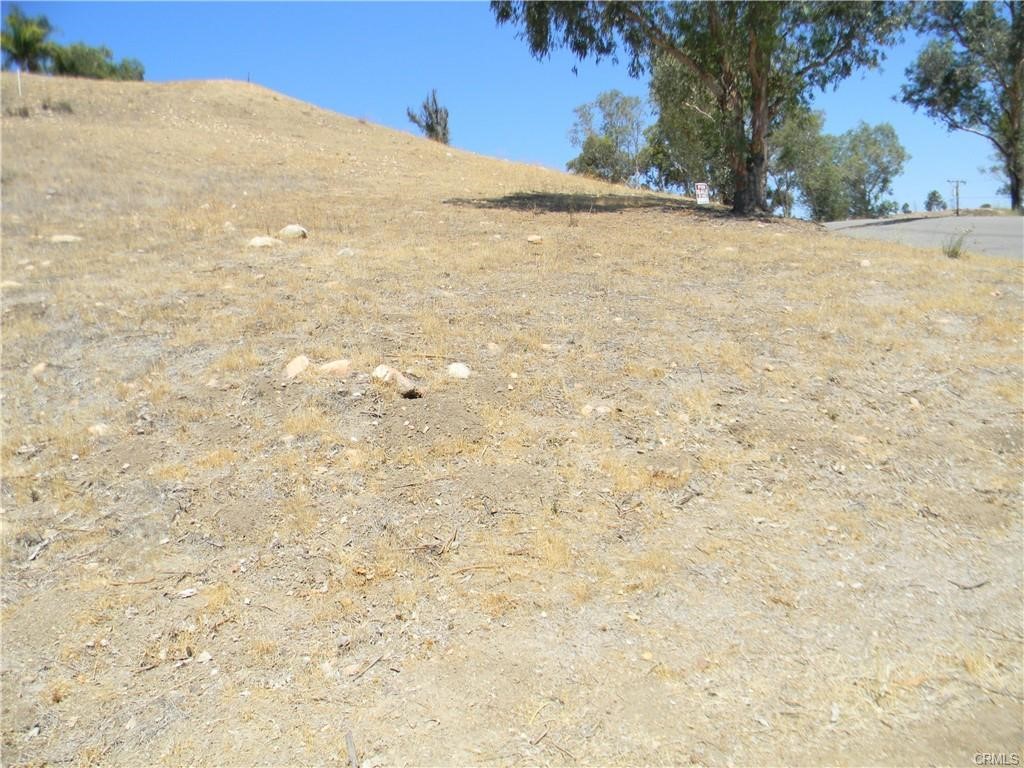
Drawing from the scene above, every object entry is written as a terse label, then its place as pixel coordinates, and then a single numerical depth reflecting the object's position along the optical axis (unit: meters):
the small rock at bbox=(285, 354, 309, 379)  5.25
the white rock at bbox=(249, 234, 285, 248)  8.66
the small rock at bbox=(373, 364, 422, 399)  4.91
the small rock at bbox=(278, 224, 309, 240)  9.13
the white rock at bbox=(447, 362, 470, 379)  5.21
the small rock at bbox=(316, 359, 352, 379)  5.21
